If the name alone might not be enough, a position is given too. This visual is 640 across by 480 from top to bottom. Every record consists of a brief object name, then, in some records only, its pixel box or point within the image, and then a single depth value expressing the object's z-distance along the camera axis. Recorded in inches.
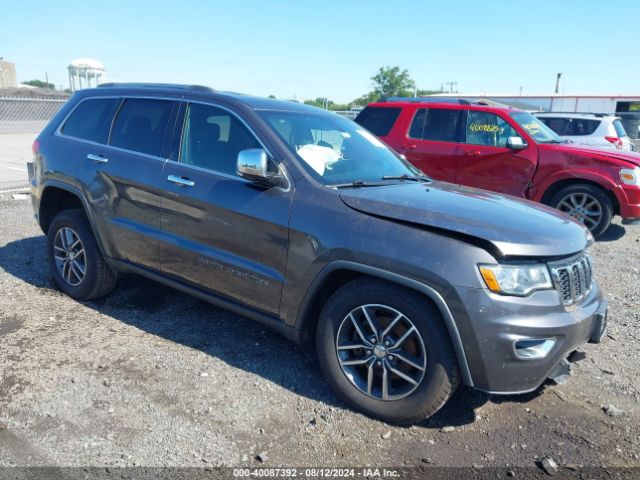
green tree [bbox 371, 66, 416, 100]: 2632.9
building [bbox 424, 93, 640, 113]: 1152.8
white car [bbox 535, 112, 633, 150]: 530.6
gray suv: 108.8
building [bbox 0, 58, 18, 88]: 2888.0
